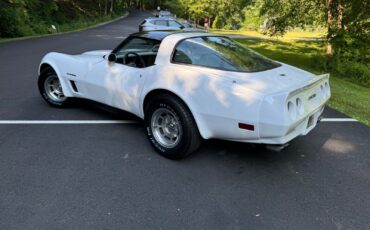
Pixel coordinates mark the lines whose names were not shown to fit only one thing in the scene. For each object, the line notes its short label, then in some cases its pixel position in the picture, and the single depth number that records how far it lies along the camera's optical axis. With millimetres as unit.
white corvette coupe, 3316
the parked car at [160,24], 20116
